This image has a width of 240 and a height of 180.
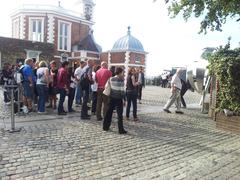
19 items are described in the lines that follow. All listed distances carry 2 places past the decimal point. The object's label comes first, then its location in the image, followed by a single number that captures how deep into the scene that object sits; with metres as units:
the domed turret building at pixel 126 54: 28.50
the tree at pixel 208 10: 7.44
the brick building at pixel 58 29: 25.79
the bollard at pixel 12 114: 4.95
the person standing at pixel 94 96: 6.97
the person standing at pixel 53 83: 7.14
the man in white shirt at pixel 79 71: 7.14
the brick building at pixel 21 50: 18.90
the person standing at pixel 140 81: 9.88
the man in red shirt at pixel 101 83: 6.18
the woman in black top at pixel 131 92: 6.62
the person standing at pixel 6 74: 8.12
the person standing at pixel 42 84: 6.74
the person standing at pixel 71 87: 7.22
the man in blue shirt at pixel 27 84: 6.62
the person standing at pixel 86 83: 6.32
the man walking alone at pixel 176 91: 7.93
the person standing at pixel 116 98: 5.27
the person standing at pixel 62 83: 6.69
